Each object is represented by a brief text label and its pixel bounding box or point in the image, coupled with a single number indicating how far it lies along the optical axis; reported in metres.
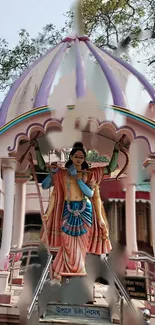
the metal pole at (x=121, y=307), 4.44
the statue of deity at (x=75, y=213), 5.22
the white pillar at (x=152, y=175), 5.26
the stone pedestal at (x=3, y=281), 4.94
